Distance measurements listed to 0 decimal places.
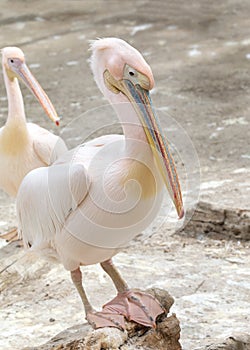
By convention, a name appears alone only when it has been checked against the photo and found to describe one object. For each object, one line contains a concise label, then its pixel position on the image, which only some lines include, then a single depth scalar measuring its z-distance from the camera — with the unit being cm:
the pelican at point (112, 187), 543
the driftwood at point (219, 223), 816
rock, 513
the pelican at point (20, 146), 834
